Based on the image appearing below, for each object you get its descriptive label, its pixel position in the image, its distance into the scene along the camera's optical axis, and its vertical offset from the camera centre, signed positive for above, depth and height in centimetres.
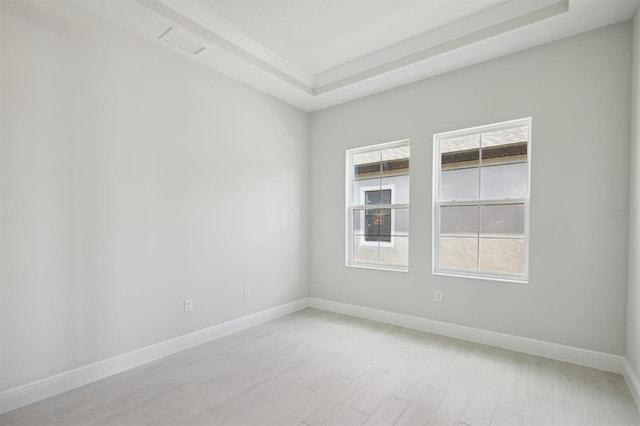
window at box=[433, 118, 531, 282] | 304 +11
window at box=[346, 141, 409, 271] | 381 +6
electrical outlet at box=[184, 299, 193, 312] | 303 -93
